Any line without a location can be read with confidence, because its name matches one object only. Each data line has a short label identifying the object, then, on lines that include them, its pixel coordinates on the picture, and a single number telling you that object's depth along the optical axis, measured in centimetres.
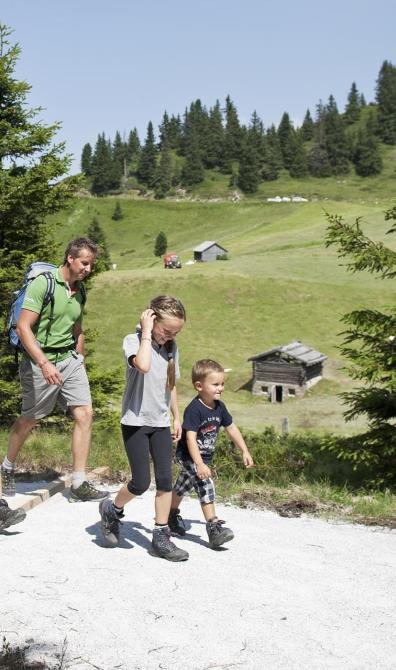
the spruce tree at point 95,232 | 12069
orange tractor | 8831
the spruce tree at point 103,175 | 18488
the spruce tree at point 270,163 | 18488
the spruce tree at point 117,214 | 15638
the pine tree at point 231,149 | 19470
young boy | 613
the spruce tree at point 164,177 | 17988
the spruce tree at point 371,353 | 1049
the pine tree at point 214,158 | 19862
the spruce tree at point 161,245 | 12525
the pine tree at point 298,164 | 18550
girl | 591
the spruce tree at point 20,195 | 1698
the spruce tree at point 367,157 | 18200
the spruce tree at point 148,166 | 19088
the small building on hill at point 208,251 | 10369
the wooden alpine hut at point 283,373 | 5234
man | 660
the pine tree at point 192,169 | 18304
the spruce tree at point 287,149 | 19062
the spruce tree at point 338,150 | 18700
